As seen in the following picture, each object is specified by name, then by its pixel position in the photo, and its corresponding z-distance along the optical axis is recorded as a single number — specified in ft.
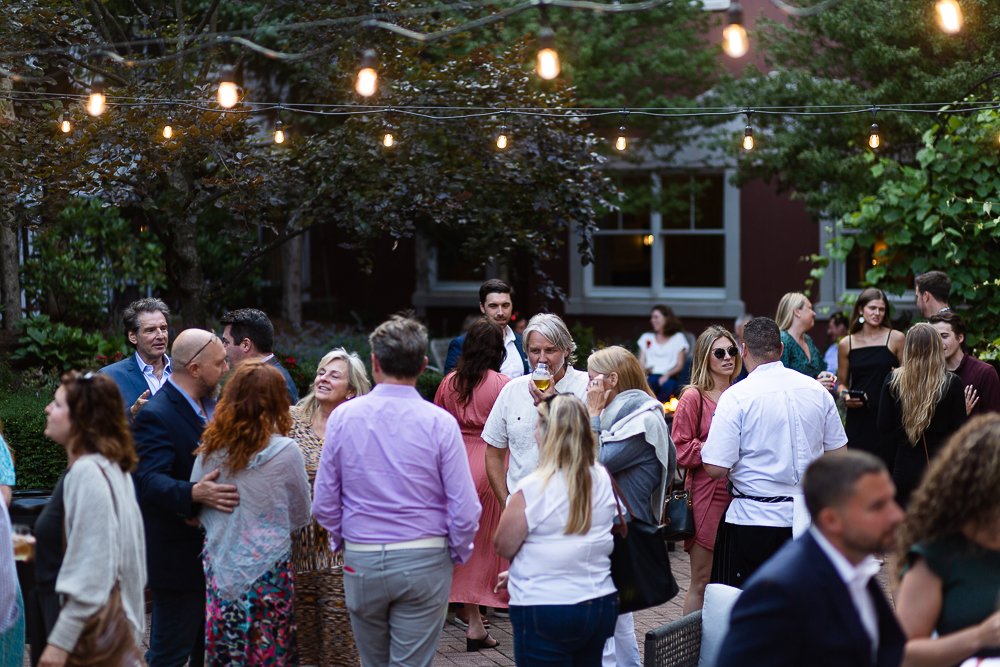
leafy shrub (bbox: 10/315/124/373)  40.27
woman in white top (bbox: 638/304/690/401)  46.34
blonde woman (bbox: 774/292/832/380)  28.78
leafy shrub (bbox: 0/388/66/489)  30.50
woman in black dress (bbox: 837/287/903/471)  28.25
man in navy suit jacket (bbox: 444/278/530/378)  26.55
